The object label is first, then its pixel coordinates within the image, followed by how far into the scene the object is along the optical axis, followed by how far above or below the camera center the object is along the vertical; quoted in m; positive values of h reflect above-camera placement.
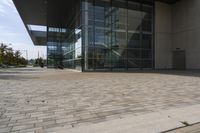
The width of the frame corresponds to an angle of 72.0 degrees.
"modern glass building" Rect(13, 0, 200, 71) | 18.02 +4.92
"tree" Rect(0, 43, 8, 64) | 37.94 +4.27
